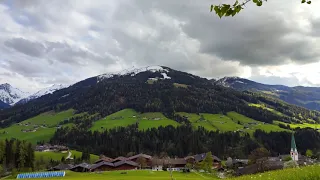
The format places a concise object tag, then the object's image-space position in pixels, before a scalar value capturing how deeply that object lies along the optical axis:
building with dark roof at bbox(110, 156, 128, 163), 108.71
